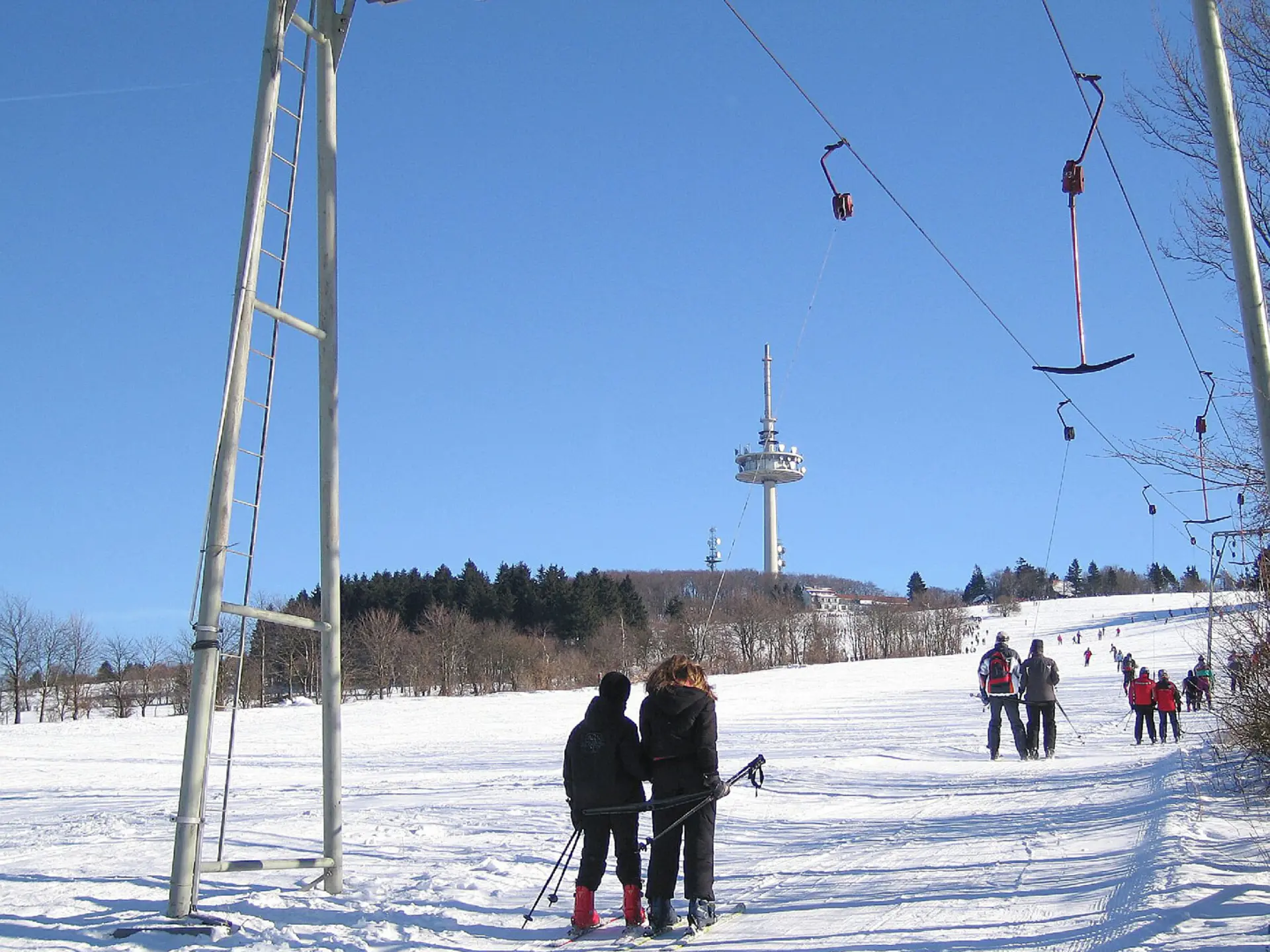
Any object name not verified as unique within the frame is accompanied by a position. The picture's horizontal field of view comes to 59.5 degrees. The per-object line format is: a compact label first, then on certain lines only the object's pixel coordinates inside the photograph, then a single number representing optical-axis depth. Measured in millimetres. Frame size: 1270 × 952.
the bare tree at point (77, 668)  83625
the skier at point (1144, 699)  20906
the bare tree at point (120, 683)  81812
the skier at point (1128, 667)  27438
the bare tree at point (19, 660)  81062
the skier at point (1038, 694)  18484
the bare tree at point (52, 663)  83500
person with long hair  7398
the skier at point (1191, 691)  29709
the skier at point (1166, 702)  21312
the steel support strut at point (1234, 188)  6445
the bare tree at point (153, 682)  83394
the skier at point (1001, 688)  18453
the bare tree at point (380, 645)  86812
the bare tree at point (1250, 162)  12586
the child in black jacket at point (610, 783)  7598
